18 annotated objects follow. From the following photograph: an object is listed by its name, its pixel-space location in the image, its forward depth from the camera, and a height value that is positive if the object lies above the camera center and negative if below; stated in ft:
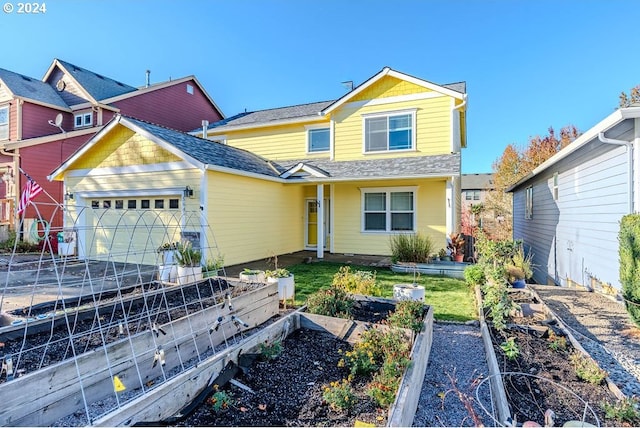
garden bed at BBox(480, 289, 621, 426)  8.06 -4.92
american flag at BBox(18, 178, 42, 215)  19.97 +1.69
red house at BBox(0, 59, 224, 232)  43.60 +16.93
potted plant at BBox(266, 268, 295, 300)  18.53 -4.01
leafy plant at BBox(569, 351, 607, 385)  9.21 -4.63
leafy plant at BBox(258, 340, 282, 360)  10.87 -4.72
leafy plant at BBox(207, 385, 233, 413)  7.99 -4.79
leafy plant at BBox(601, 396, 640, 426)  7.41 -4.64
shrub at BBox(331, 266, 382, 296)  18.22 -4.02
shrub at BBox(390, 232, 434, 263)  30.25 -3.38
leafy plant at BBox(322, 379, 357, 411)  8.20 -4.75
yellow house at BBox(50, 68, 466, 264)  30.50 +4.01
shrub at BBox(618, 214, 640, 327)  12.80 -1.96
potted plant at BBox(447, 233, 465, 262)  31.40 -3.13
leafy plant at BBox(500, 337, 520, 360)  10.60 -4.58
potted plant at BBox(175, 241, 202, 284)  22.59 -3.66
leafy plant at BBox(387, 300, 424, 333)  12.17 -4.05
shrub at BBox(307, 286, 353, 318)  14.43 -4.13
